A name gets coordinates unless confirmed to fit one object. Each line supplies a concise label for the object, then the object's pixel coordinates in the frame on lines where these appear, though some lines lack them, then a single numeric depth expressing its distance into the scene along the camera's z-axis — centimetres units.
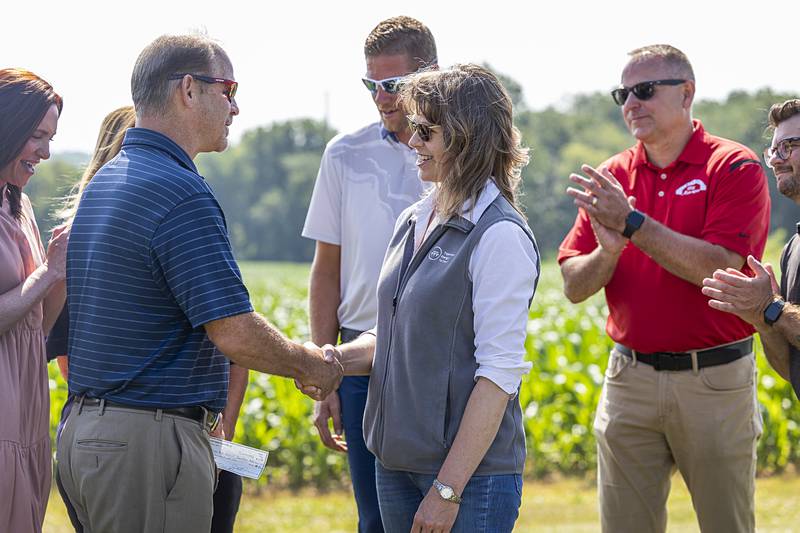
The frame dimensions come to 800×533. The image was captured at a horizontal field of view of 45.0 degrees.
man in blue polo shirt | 309
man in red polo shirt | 436
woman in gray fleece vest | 301
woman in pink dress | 358
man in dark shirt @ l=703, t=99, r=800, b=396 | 376
